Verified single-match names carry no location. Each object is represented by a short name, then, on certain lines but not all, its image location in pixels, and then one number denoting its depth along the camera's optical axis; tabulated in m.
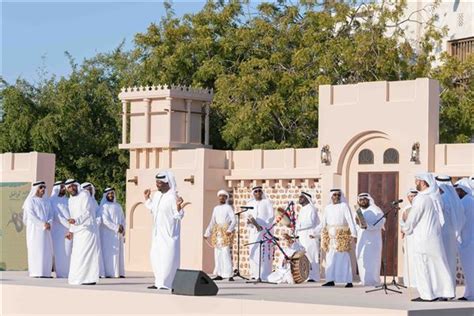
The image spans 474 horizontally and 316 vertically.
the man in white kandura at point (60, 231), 20.83
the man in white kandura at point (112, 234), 21.05
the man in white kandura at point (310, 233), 20.06
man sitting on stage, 19.47
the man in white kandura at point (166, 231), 17.17
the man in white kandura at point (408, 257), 18.38
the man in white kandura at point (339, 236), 19.27
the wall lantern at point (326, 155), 22.00
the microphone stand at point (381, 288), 17.02
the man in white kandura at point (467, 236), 16.16
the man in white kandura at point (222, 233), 20.55
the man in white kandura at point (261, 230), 20.22
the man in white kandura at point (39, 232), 20.50
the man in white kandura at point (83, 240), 18.53
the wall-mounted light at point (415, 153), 20.62
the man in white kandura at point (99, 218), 19.61
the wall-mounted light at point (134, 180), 25.34
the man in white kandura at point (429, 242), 15.29
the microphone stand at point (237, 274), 20.69
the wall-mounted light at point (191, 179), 23.88
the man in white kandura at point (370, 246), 19.34
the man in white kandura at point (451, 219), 15.66
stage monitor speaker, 15.80
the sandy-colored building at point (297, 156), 20.83
